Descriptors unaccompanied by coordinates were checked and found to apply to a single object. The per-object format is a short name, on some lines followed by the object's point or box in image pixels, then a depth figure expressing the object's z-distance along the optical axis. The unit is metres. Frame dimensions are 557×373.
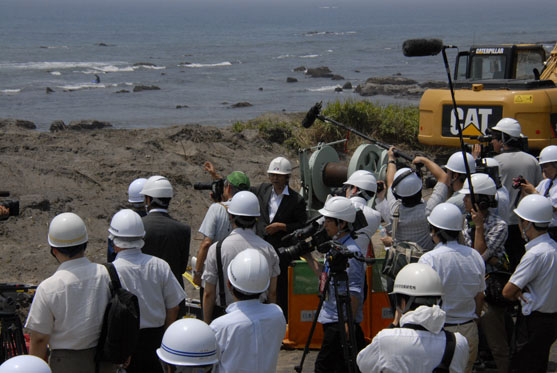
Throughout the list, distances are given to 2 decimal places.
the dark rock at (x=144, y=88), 44.08
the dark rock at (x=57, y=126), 21.66
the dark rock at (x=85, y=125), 23.69
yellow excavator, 12.09
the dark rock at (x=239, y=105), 37.06
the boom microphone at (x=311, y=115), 9.73
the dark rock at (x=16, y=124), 21.10
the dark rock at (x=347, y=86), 47.16
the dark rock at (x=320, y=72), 55.25
